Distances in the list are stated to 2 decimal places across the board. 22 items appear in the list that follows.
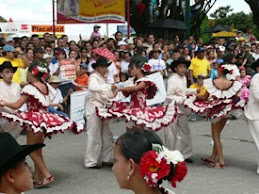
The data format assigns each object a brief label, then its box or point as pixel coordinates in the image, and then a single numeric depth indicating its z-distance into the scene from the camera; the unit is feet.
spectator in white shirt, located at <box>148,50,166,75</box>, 46.78
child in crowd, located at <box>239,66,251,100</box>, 29.99
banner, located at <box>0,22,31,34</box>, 91.13
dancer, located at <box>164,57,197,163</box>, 28.81
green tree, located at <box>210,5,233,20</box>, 197.47
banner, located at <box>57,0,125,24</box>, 61.72
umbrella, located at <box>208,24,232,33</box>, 95.07
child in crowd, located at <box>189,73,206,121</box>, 39.67
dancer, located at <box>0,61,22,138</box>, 25.74
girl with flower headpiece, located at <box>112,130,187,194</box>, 10.30
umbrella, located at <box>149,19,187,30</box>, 72.38
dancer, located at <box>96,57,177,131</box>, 26.13
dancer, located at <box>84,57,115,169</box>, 27.71
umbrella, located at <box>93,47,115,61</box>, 28.88
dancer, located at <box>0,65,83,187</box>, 23.48
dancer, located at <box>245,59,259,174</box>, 26.17
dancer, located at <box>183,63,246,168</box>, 27.27
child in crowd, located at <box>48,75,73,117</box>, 34.24
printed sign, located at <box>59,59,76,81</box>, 40.37
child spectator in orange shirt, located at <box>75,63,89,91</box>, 40.42
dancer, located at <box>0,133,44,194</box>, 10.07
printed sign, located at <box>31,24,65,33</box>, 96.84
